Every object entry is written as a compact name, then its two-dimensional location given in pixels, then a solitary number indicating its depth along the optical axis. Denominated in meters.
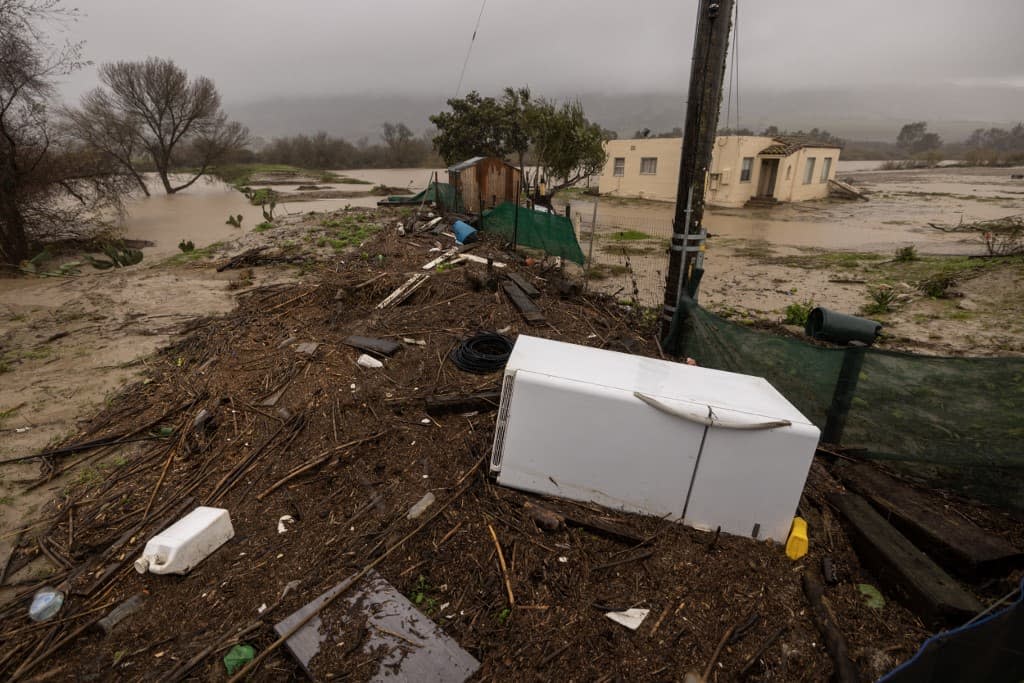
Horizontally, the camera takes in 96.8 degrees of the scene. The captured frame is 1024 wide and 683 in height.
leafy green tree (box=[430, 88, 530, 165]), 24.66
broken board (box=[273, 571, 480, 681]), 2.15
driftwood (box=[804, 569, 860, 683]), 2.10
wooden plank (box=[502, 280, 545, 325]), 6.39
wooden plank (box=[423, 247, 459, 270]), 8.82
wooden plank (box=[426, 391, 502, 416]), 4.27
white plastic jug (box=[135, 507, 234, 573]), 2.71
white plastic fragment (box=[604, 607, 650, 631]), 2.35
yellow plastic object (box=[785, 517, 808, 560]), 2.67
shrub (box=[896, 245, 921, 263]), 13.01
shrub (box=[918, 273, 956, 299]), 9.58
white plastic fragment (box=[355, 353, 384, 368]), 5.27
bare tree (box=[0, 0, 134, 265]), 12.34
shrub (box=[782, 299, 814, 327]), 7.91
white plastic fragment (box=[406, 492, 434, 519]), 3.10
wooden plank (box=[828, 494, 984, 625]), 2.27
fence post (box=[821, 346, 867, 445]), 3.45
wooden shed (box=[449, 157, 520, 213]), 14.95
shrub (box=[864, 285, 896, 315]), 8.81
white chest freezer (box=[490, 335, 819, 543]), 2.62
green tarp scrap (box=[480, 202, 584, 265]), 9.38
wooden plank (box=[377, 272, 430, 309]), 7.03
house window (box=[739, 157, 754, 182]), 25.98
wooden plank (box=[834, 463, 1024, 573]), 2.55
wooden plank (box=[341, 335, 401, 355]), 5.52
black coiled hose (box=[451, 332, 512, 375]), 5.05
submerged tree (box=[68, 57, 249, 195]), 32.88
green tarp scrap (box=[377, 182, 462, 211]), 15.62
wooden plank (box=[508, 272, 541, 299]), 7.24
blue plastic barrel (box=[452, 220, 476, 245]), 11.36
